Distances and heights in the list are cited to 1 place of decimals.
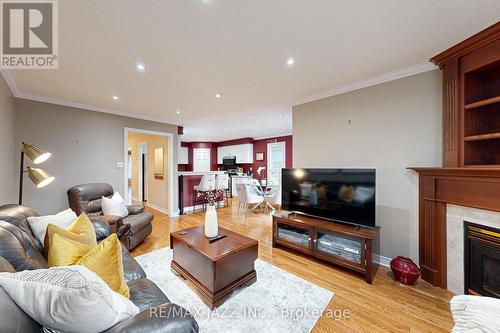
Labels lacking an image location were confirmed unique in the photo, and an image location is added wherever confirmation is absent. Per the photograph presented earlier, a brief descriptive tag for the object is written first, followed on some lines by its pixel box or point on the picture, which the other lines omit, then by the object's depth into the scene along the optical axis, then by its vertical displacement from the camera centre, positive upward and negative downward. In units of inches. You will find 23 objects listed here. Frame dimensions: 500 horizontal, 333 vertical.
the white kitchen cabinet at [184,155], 347.6 +20.8
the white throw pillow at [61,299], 26.8 -18.6
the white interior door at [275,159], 279.7 +10.8
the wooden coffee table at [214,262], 69.9 -38.0
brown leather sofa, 25.9 -23.0
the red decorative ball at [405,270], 81.8 -44.7
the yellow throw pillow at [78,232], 54.3 -19.6
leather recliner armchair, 107.7 -28.3
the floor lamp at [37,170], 76.3 -0.6
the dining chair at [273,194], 200.1 -29.1
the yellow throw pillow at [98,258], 44.4 -21.9
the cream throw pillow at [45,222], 59.8 -18.4
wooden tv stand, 86.4 -37.9
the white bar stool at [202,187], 201.5 -21.4
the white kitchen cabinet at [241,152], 315.3 +24.1
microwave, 336.8 +10.4
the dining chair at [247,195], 190.7 -28.3
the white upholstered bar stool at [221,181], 216.1 -17.1
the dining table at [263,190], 204.6 -26.4
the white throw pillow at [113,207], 117.0 -24.4
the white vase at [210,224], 85.0 -25.3
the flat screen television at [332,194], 92.4 -14.7
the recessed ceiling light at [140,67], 85.8 +45.2
